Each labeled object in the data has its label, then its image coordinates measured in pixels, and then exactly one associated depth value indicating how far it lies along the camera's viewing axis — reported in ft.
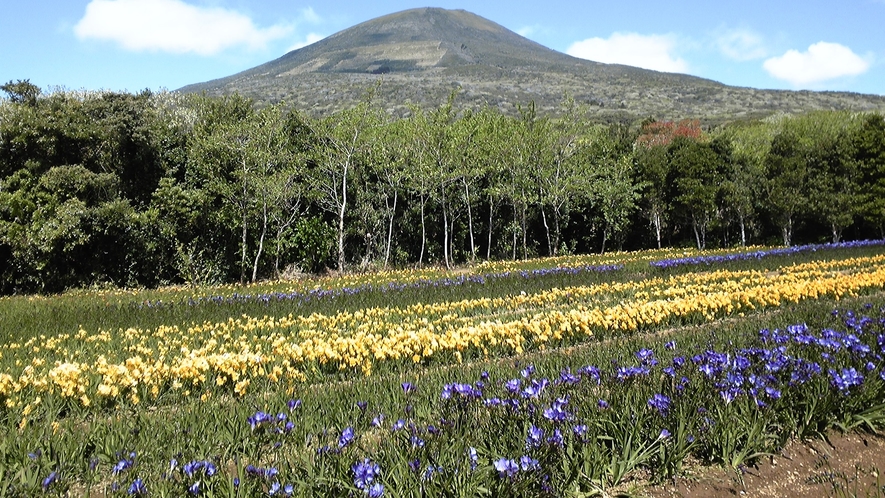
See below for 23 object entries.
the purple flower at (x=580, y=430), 11.35
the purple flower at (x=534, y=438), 11.02
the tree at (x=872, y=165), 76.28
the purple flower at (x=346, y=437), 11.27
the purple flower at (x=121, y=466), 10.29
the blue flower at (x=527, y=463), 10.05
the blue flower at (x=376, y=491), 9.04
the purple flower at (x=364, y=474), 9.52
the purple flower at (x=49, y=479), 9.91
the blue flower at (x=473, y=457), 10.39
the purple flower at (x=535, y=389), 13.04
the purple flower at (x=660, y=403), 12.29
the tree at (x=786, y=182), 77.61
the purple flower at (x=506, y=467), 9.72
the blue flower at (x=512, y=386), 13.24
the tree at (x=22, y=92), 60.03
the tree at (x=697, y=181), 80.02
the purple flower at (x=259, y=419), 12.35
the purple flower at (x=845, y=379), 13.67
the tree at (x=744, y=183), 81.05
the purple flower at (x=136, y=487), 9.78
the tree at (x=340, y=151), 67.00
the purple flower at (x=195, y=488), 9.50
